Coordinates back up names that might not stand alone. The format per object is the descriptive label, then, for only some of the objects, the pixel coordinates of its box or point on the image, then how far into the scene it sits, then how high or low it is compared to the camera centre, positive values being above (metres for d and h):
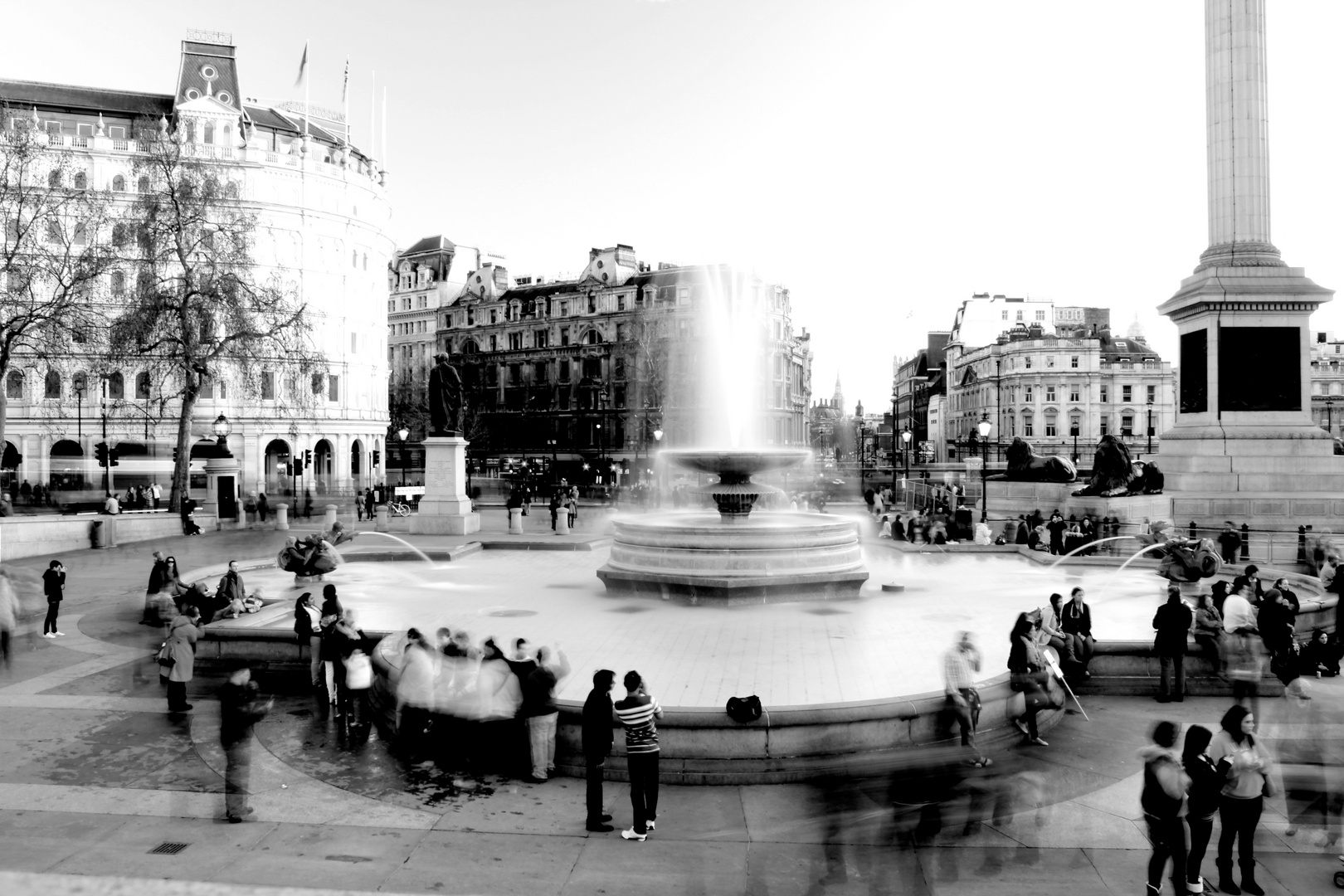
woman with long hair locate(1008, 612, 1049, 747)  9.37 -2.27
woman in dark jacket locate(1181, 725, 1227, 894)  6.38 -2.37
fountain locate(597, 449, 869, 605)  15.45 -1.97
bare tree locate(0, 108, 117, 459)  28.78 +5.87
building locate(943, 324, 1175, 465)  95.19 +4.79
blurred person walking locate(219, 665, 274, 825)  7.64 -2.33
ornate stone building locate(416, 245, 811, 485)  75.81 +6.91
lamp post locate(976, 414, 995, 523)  30.67 +0.37
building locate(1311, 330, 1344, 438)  97.69 +5.27
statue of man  30.19 +1.49
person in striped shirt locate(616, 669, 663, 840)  7.28 -2.42
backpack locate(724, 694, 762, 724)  8.43 -2.35
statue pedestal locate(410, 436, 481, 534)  29.11 -1.17
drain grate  6.93 -2.92
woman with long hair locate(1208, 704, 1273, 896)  6.51 -2.44
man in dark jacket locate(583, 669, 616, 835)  7.45 -2.27
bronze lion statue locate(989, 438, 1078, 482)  34.91 -0.96
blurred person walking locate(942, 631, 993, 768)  8.83 -2.29
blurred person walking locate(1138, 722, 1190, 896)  6.20 -2.39
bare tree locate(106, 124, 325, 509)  33.47 +5.40
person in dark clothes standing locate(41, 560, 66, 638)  14.93 -2.32
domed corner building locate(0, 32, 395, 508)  58.16 +11.61
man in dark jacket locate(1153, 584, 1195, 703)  10.75 -2.21
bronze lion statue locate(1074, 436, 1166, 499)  29.55 -1.09
